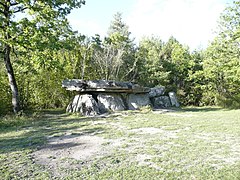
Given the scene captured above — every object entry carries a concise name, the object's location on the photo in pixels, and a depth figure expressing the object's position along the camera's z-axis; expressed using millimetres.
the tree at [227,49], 12078
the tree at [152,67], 16297
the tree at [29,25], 8094
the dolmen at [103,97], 9781
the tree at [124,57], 16100
